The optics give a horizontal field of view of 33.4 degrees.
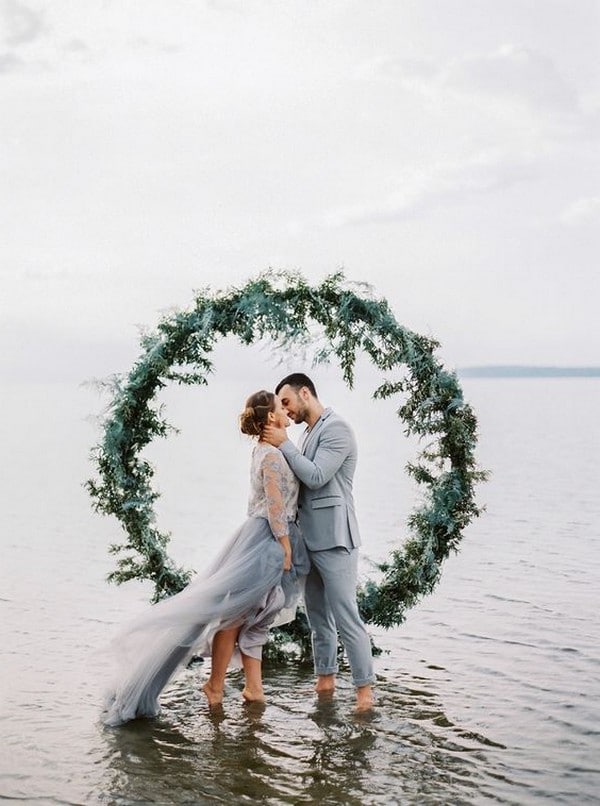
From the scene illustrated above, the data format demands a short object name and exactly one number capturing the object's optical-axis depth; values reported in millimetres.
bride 7281
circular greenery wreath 8375
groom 7449
